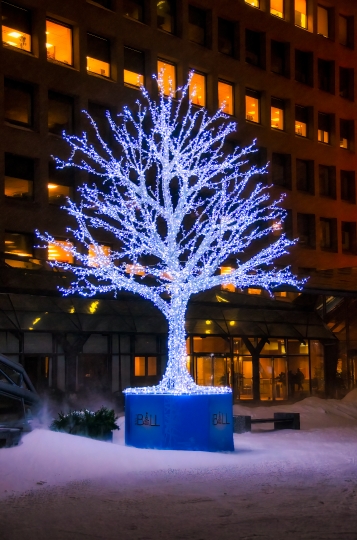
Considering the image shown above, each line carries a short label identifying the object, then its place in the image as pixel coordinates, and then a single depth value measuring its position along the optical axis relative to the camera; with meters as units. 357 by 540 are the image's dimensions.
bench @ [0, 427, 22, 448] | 15.77
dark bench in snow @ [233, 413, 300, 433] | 25.39
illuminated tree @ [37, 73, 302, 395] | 19.48
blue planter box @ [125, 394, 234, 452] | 17.81
